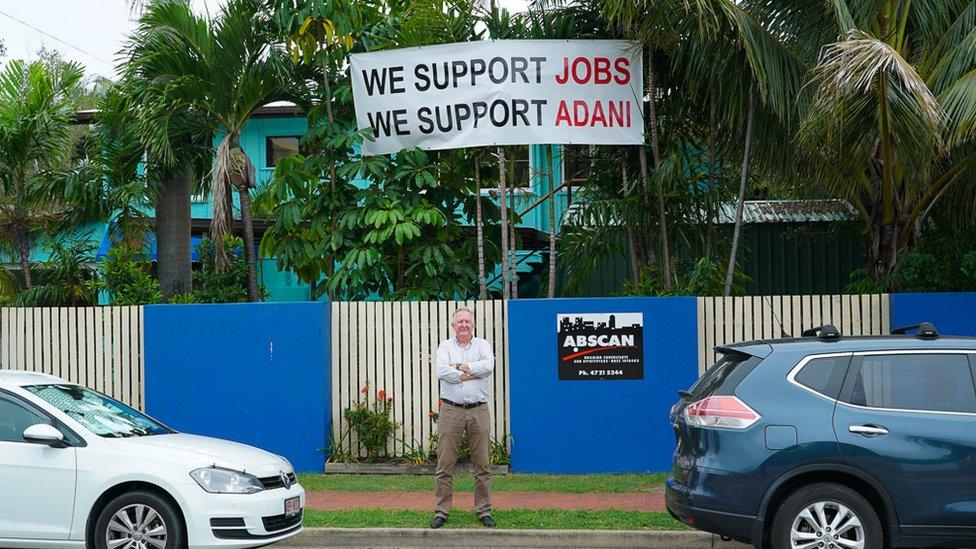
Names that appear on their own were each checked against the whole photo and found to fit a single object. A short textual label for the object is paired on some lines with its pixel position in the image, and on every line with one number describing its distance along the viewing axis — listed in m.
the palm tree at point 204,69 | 13.34
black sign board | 12.09
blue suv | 7.26
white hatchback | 7.73
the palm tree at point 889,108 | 10.46
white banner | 12.52
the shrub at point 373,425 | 12.21
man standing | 9.30
